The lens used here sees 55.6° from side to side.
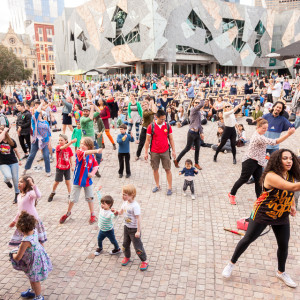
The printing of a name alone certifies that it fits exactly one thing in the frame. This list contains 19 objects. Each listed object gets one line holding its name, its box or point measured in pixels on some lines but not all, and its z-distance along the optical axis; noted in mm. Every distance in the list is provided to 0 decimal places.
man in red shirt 6332
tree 37531
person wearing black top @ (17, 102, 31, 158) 8963
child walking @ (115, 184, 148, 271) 3900
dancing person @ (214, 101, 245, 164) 7595
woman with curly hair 3316
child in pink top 4219
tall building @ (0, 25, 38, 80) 79875
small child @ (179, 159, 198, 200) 6367
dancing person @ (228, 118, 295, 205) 5188
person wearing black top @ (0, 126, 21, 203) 6164
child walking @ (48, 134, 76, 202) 6148
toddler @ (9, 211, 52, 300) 3170
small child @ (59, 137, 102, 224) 5172
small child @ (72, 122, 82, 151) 7939
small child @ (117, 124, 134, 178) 7473
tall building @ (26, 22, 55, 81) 85375
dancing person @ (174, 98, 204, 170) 7840
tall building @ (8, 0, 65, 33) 124188
